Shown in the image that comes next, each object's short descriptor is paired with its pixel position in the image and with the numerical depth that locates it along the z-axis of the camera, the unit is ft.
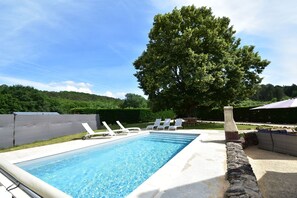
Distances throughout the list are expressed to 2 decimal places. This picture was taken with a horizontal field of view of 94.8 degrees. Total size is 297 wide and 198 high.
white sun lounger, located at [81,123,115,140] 30.02
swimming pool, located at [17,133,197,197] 12.69
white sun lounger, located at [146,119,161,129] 41.83
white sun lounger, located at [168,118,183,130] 38.87
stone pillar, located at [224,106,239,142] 20.62
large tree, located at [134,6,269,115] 41.86
